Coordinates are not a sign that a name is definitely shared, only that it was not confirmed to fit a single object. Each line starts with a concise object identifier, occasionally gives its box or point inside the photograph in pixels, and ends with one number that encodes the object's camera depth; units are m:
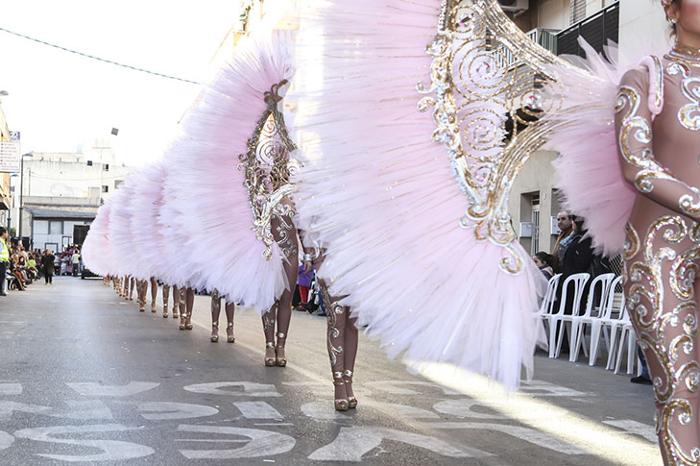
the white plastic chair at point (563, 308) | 10.66
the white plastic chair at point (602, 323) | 9.69
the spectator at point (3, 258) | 23.67
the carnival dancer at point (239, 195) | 7.64
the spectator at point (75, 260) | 59.59
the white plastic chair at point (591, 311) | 10.10
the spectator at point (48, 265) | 42.67
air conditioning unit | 21.00
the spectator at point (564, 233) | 11.26
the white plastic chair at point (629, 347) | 9.27
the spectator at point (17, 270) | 29.67
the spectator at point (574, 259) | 11.08
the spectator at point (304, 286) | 20.95
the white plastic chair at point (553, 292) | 11.12
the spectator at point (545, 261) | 12.30
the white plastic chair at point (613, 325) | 9.33
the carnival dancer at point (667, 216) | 3.09
